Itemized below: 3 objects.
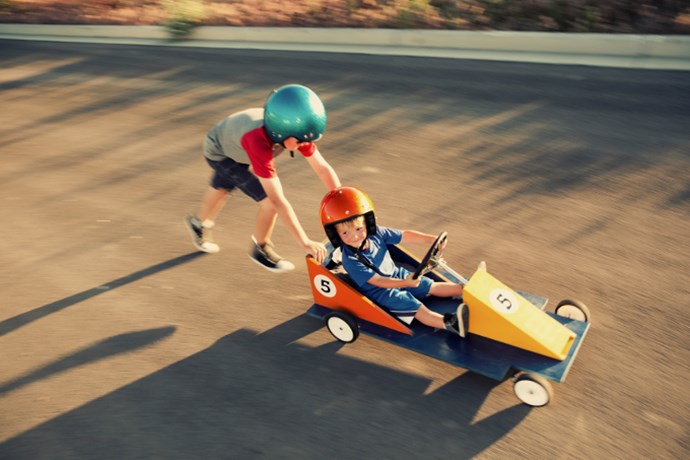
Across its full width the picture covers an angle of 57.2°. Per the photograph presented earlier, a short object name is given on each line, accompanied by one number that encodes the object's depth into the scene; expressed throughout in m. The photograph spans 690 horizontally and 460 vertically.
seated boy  4.35
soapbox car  4.09
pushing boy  4.56
